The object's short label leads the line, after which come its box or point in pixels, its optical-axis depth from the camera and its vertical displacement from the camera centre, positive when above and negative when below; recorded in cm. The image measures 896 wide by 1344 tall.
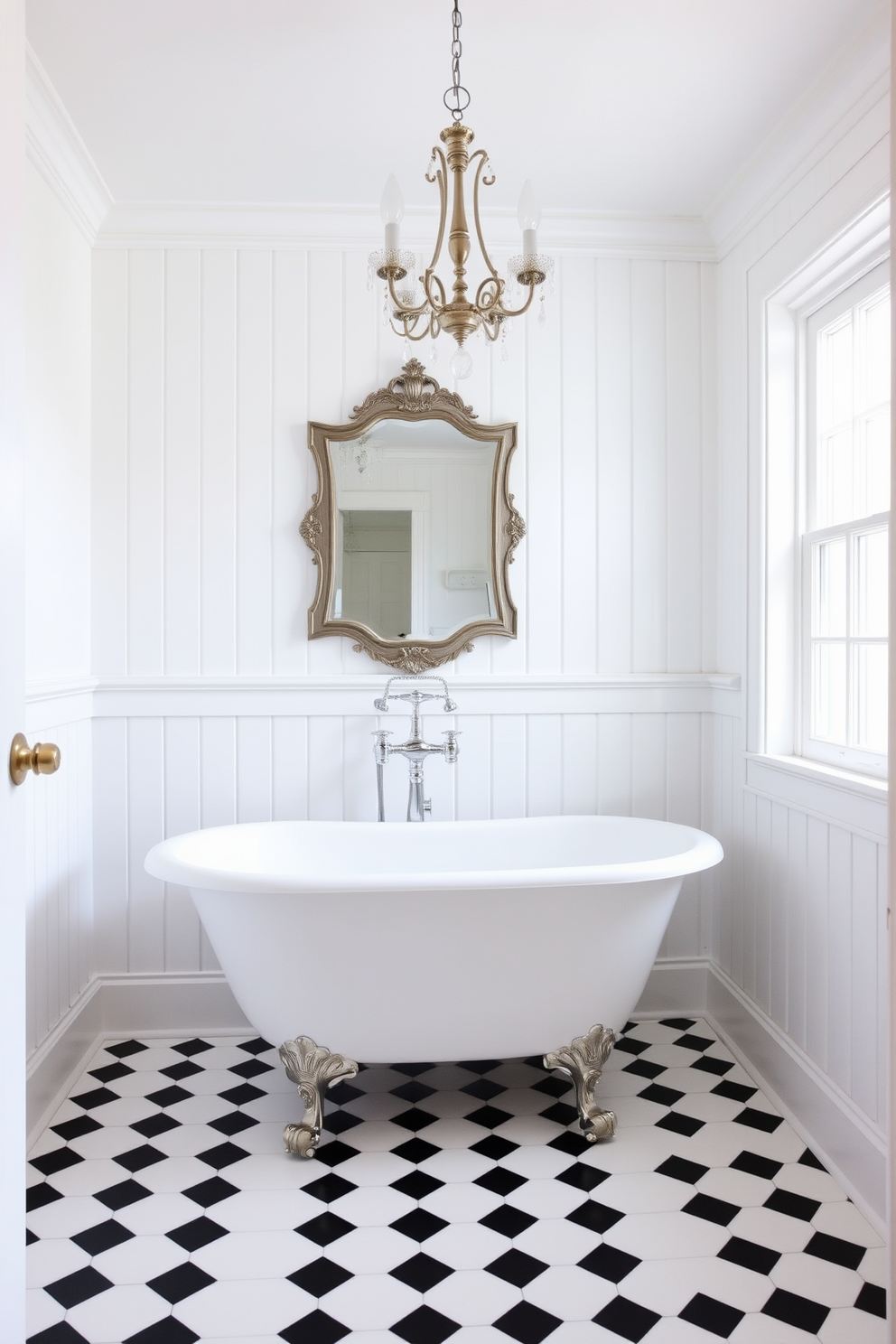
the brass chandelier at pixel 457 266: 184 +81
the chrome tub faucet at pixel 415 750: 290 -29
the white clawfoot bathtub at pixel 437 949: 215 -70
